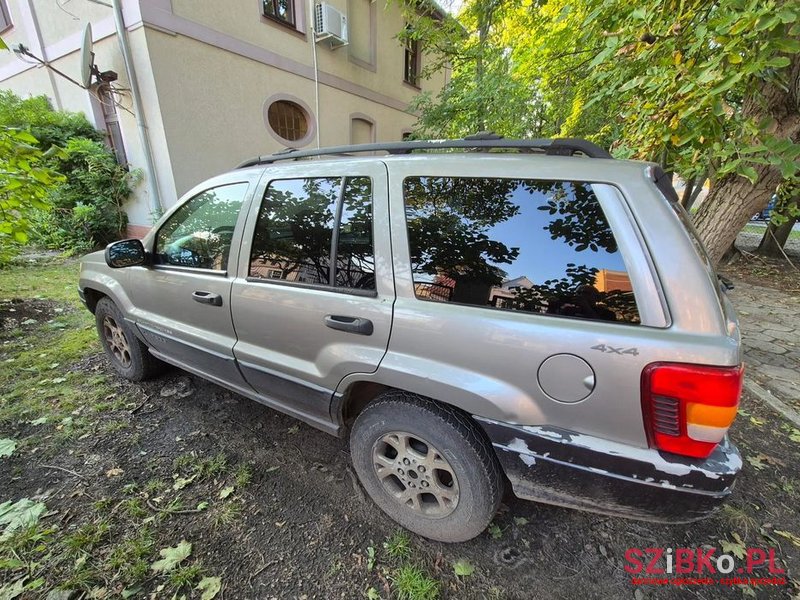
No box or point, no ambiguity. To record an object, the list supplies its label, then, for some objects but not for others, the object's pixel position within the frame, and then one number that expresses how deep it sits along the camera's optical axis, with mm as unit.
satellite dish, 6824
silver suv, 1183
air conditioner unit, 8805
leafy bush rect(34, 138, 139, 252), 7820
